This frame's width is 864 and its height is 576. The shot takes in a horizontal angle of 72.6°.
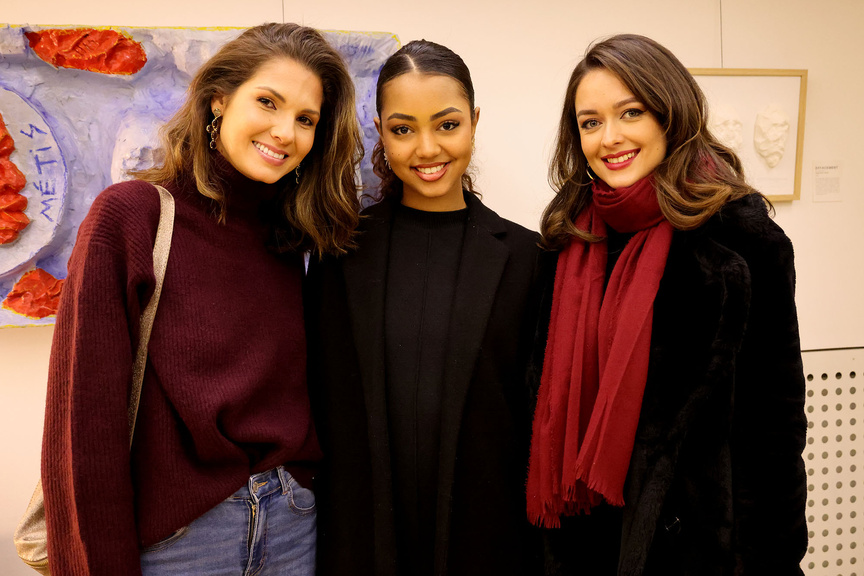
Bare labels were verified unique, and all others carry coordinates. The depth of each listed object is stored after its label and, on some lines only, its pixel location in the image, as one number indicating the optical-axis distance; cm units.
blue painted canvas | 192
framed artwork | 236
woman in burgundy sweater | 110
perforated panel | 251
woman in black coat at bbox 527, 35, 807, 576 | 134
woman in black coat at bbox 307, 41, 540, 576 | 154
